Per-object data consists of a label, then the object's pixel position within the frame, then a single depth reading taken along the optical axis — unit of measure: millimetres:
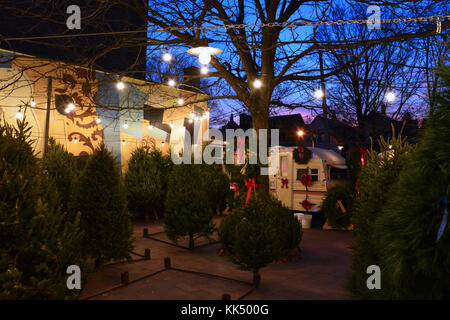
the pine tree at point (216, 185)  14250
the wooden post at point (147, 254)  7617
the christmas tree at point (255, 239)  5480
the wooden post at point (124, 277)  5805
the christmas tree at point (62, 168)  8664
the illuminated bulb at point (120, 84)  7304
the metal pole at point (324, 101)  7678
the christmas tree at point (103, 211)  6352
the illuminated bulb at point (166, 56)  6547
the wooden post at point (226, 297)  4691
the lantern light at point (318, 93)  7457
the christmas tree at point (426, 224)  1648
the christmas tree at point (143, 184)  12727
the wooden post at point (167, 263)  6840
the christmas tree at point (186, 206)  8266
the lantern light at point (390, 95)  7012
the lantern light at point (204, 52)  4516
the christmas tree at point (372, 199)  2588
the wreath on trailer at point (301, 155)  12211
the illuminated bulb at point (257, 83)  6609
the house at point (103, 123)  11555
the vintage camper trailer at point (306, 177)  12078
